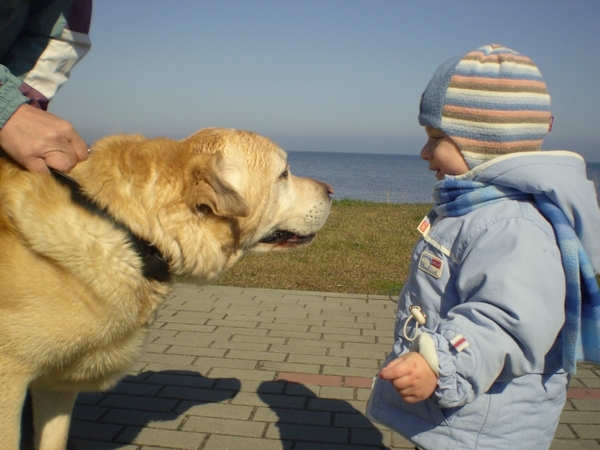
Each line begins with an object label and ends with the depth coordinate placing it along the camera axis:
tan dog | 0.98
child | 0.83
